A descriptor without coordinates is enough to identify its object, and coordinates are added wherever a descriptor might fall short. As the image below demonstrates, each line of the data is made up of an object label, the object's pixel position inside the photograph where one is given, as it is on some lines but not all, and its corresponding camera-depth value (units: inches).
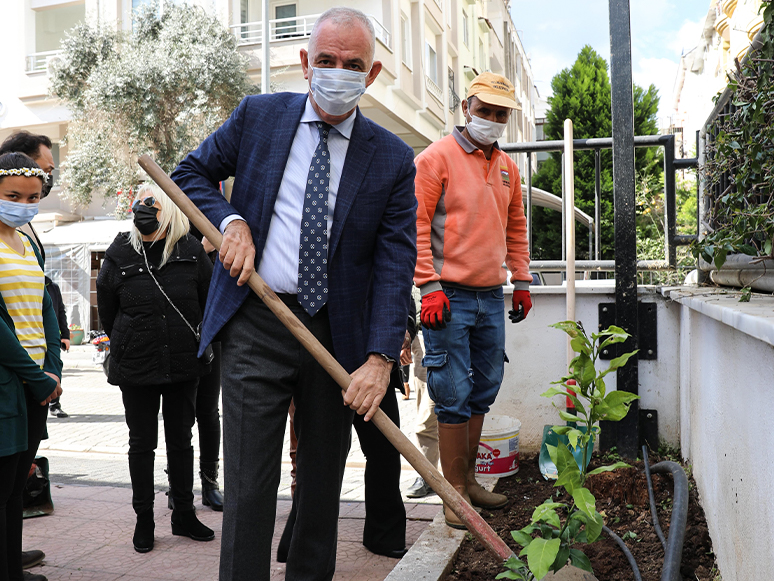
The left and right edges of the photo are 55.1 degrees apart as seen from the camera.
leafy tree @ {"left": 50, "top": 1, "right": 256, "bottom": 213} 762.2
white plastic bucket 175.5
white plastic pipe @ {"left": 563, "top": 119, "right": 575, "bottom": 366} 189.3
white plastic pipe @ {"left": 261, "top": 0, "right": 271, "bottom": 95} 678.4
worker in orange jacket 150.7
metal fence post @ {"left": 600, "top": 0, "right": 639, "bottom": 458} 183.8
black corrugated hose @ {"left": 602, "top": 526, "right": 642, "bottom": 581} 104.0
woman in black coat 156.7
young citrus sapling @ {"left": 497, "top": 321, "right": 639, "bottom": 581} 90.3
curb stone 117.0
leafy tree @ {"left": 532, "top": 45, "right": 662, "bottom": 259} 880.9
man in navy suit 94.0
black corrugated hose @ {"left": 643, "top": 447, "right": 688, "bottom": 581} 98.2
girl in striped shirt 123.9
